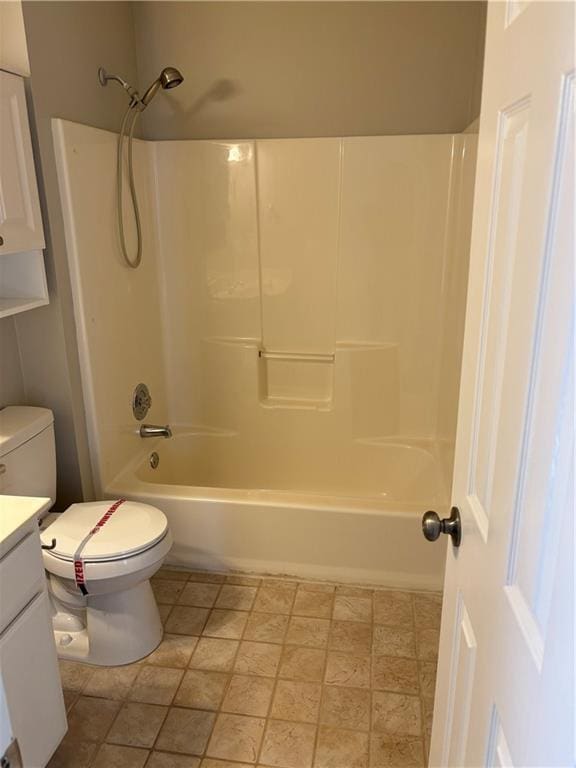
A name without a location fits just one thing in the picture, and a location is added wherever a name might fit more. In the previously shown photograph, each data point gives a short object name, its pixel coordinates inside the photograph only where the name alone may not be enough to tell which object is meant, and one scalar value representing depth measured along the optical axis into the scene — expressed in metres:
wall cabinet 1.74
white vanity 1.28
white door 0.58
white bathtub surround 2.29
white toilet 1.81
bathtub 2.23
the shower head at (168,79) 2.22
